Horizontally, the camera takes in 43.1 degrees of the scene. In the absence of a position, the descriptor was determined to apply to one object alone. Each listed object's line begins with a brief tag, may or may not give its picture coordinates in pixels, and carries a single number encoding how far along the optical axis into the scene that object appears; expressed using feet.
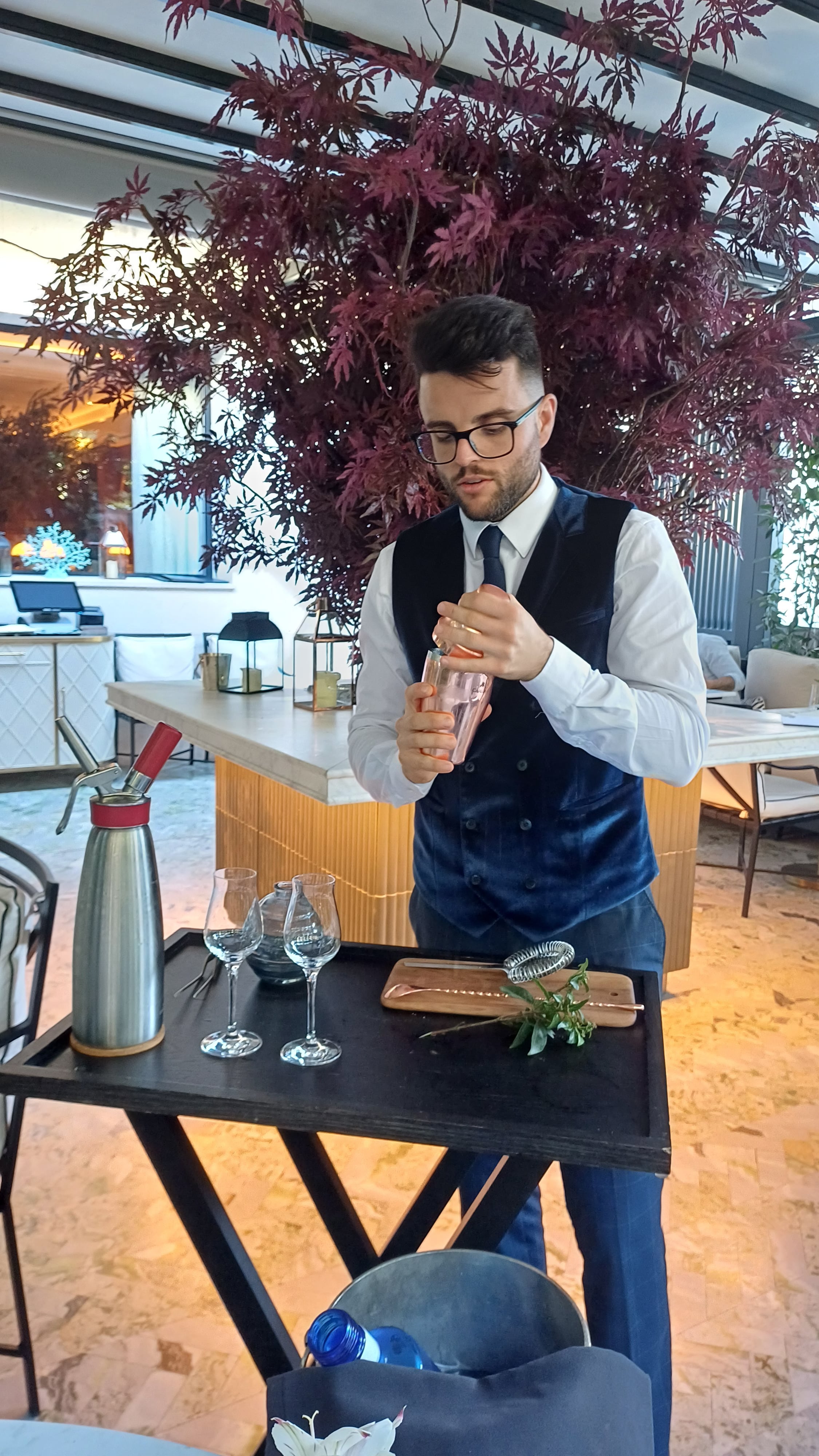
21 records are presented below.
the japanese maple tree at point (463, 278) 7.09
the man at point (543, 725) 4.49
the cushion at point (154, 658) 21.98
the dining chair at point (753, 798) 13.83
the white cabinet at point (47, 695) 20.16
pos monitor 21.57
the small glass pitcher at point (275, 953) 4.48
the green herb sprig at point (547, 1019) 3.89
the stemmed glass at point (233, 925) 4.00
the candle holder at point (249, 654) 11.28
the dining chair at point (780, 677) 17.84
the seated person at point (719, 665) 20.62
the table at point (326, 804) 8.46
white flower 1.67
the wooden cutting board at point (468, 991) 4.13
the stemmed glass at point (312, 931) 3.97
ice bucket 3.23
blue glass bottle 2.48
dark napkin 2.37
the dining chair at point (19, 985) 5.29
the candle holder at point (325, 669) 9.95
